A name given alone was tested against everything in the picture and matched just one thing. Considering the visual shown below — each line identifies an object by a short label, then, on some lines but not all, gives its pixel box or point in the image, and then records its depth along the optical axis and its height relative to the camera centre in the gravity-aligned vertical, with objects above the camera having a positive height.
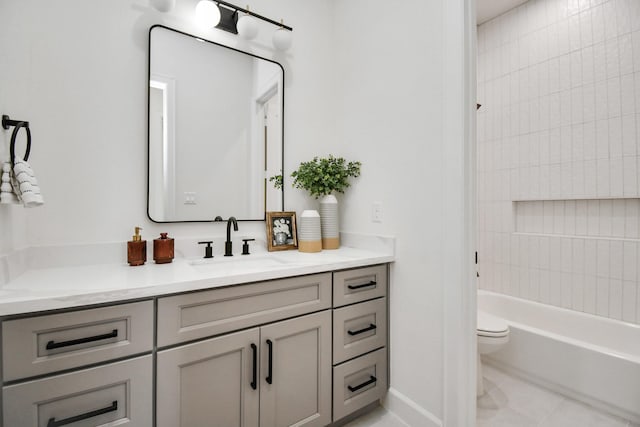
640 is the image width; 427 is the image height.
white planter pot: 1.81 -0.04
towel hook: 0.97 +0.30
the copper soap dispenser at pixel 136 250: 1.28 -0.16
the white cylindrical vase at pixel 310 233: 1.72 -0.11
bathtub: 1.59 -0.87
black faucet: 1.57 -0.14
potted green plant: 1.81 +0.20
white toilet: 1.78 -0.75
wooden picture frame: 1.75 -0.10
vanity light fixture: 1.48 +1.05
